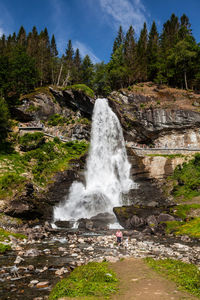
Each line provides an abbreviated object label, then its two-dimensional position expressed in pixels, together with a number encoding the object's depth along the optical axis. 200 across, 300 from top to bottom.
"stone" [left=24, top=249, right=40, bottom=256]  12.86
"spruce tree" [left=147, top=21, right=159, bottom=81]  59.49
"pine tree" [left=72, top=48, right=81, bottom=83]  67.51
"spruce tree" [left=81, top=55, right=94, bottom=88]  70.12
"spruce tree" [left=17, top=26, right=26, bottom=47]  69.38
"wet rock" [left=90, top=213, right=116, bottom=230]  25.32
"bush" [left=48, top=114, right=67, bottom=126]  46.81
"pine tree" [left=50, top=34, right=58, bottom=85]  59.59
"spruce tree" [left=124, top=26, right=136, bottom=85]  59.12
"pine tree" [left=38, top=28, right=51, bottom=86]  58.47
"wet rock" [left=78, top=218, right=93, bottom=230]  24.62
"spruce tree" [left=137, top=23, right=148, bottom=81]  60.05
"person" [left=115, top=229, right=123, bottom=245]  16.33
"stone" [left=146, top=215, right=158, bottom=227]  24.05
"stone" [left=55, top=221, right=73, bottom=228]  25.25
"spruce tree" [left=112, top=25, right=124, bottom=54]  78.06
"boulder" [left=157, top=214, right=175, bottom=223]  24.61
